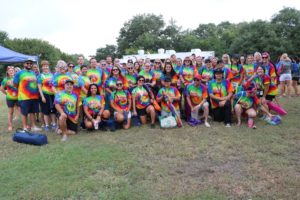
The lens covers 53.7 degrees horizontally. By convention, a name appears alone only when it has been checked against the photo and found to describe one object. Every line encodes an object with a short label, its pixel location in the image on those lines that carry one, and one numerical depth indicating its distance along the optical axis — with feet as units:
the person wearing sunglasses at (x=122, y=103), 24.13
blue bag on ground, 20.08
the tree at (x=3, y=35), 186.67
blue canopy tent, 40.81
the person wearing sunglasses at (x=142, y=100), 24.58
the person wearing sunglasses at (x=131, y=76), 26.15
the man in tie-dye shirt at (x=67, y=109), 21.72
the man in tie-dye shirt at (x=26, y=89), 23.50
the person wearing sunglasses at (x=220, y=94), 24.04
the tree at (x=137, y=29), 216.54
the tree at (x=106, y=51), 210.59
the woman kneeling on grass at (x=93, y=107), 23.02
